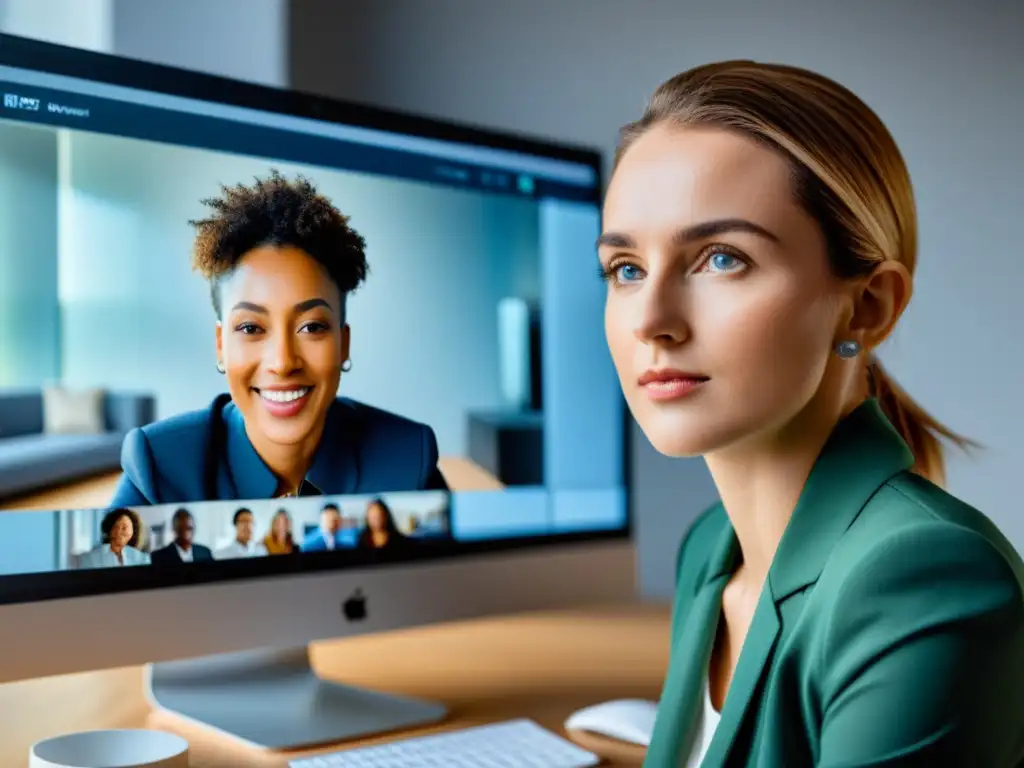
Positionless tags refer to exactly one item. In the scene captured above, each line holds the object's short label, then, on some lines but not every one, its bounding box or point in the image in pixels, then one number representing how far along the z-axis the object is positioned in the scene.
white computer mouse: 0.82
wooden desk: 0.85
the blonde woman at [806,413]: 0.48
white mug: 0.68
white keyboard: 0.74
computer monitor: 0.75
